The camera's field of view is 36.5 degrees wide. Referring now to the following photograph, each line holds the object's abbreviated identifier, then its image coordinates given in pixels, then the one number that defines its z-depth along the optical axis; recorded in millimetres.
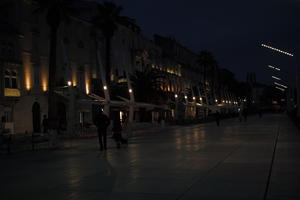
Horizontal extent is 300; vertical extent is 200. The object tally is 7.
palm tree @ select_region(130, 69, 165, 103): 58469
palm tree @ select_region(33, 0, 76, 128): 31539
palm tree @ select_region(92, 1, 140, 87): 43125
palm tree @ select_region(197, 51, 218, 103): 100375
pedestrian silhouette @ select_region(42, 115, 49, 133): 28972
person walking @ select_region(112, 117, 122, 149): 19723
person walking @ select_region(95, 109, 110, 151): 18709
